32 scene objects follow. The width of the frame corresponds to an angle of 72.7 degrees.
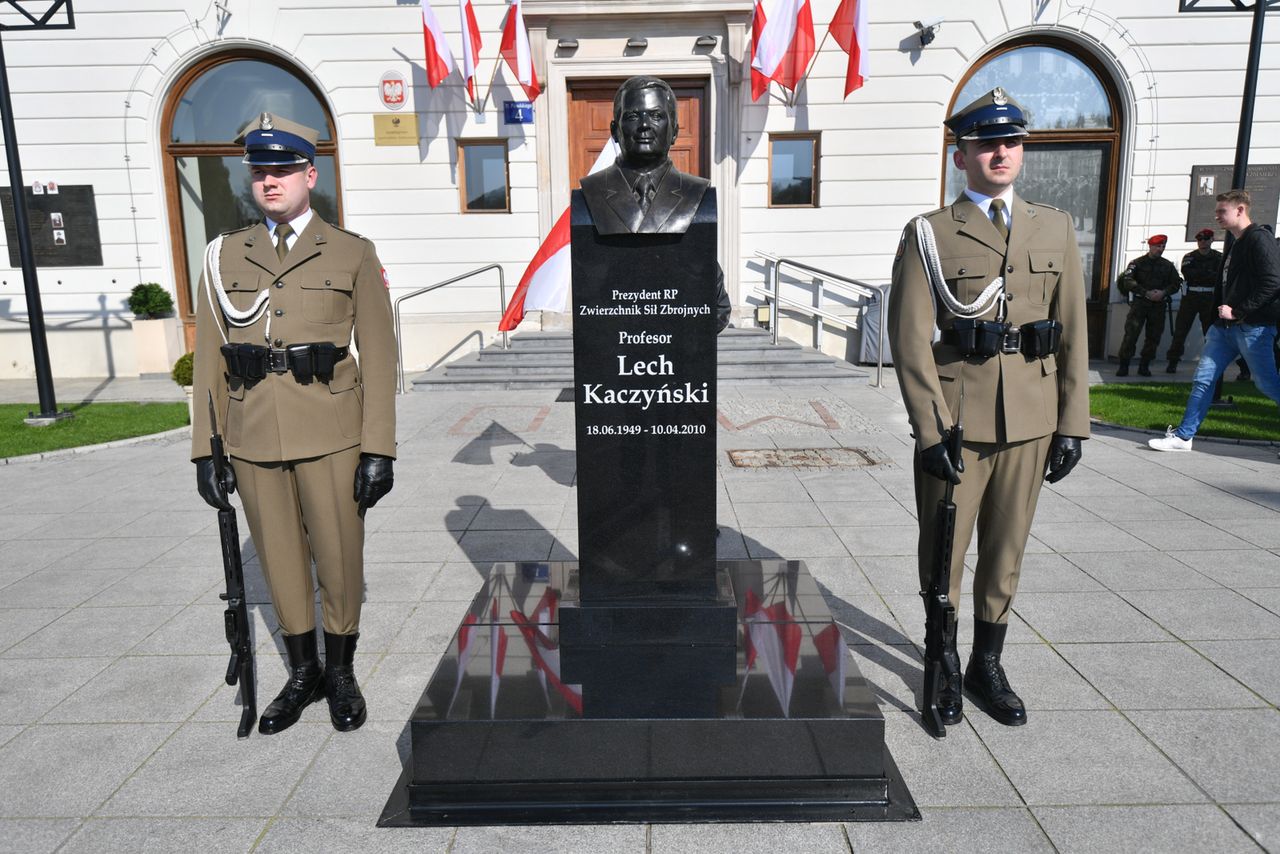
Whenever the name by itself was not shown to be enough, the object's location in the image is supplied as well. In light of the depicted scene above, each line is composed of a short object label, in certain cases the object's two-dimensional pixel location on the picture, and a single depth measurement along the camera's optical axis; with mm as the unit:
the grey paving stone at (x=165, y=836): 2488
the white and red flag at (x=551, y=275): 5395
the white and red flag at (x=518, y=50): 10781
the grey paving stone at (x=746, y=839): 2477
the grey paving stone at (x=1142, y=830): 2406
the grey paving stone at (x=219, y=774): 2682
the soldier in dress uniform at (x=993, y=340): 2986
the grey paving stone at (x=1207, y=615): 3754
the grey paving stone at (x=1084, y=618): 3770
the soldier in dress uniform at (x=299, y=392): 2996
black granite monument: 2678
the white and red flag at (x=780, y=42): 10758
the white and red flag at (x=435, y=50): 10945
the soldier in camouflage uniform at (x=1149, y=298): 11281
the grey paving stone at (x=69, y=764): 2713
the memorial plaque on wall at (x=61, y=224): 12102
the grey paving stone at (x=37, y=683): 3324
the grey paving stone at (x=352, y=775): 2676
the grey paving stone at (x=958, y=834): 2438
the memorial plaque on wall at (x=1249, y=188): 11852
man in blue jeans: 6547
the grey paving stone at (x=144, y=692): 3258
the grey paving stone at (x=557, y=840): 2498
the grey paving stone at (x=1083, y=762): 2645
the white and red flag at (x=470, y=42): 10969
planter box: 12164
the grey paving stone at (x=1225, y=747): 2670
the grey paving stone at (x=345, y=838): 2482
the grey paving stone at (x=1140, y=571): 4316
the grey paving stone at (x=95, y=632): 3852
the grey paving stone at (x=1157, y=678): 3188
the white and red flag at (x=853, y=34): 10891
